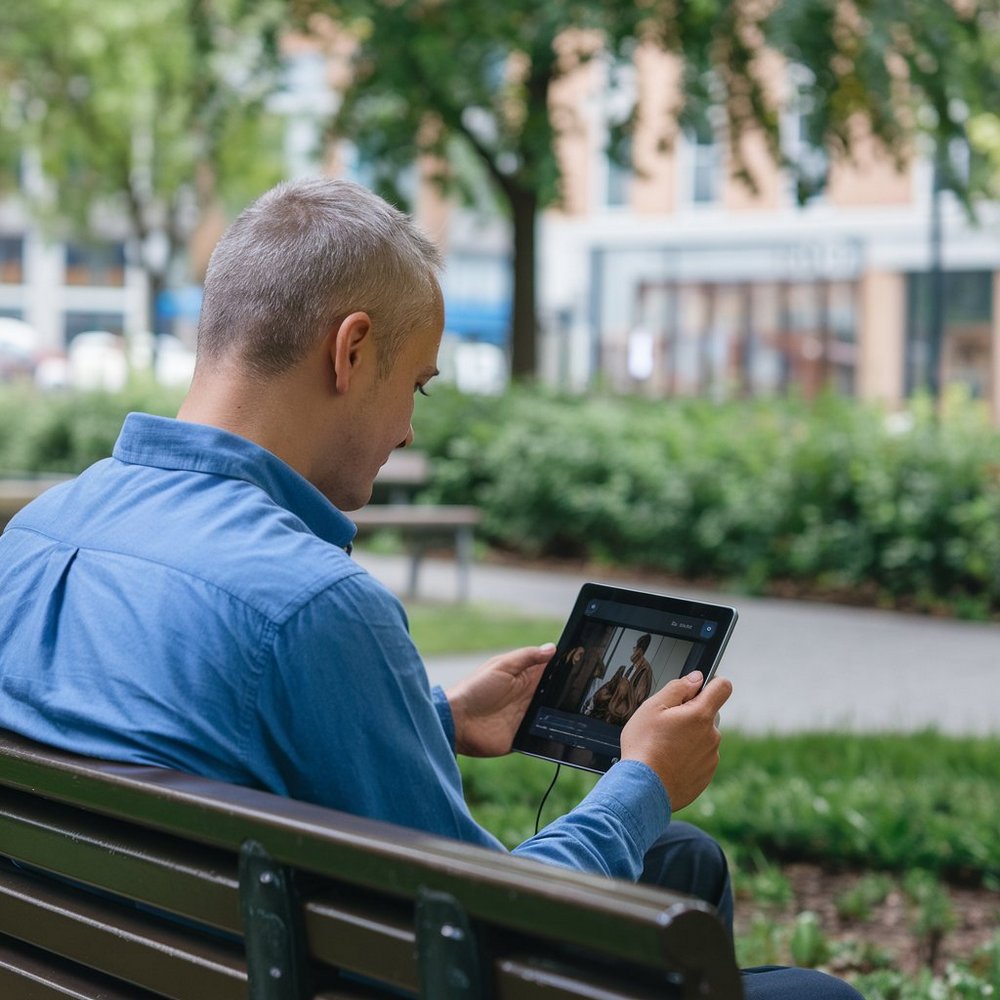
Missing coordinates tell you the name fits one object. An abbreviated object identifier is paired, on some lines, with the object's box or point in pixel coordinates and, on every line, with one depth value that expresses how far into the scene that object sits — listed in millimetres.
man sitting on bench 1569
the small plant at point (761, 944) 3807
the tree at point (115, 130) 25219
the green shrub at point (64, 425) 18453
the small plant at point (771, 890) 4379
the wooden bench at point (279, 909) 1248
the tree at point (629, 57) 10305
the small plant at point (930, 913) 4047
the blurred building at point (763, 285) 37906
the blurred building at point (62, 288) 63219
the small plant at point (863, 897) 4285
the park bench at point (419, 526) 10953
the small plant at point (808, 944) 3814
